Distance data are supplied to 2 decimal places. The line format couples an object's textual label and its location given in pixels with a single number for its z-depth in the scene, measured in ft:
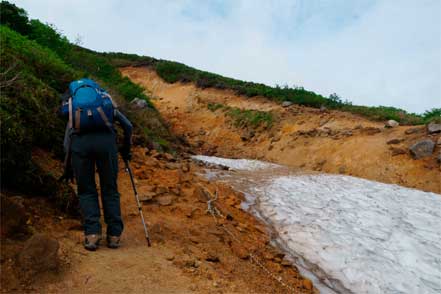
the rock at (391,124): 52.47
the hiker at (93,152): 13.61
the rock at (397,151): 44.99
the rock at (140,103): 56.13
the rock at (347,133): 53.18
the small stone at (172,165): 29.19
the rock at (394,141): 46.73
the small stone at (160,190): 22.77
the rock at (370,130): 51.46
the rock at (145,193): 21.18
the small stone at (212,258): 15.76
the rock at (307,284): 16.40
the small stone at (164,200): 21.49
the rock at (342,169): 47.33
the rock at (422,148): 43.24
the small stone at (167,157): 32.01
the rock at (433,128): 44.75
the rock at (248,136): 64.39
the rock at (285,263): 18.32
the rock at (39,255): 10.92
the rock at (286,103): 66.74
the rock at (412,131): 47.16
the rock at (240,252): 17.49
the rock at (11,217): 11.69
